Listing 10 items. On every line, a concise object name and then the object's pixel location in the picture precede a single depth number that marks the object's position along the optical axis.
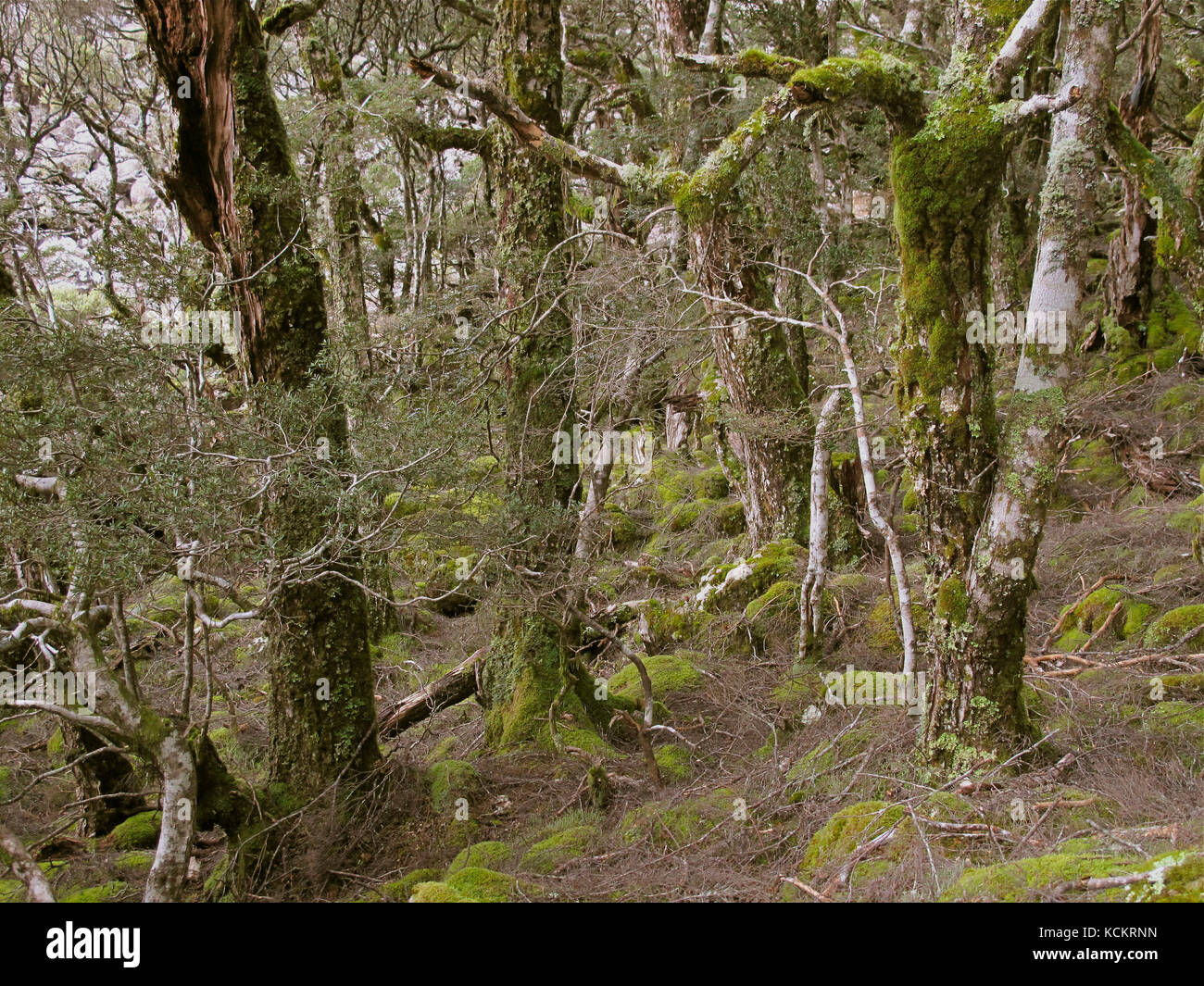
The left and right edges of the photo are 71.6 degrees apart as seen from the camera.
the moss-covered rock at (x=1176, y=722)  4.66
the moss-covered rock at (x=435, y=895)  4.09
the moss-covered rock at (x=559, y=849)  4.79
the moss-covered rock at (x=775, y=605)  7.62
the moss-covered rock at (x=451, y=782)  5.75
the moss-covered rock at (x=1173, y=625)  6.09
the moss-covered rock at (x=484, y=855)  4.92
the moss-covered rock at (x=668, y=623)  8.24
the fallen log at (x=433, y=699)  6.83
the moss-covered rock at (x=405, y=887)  4.64
